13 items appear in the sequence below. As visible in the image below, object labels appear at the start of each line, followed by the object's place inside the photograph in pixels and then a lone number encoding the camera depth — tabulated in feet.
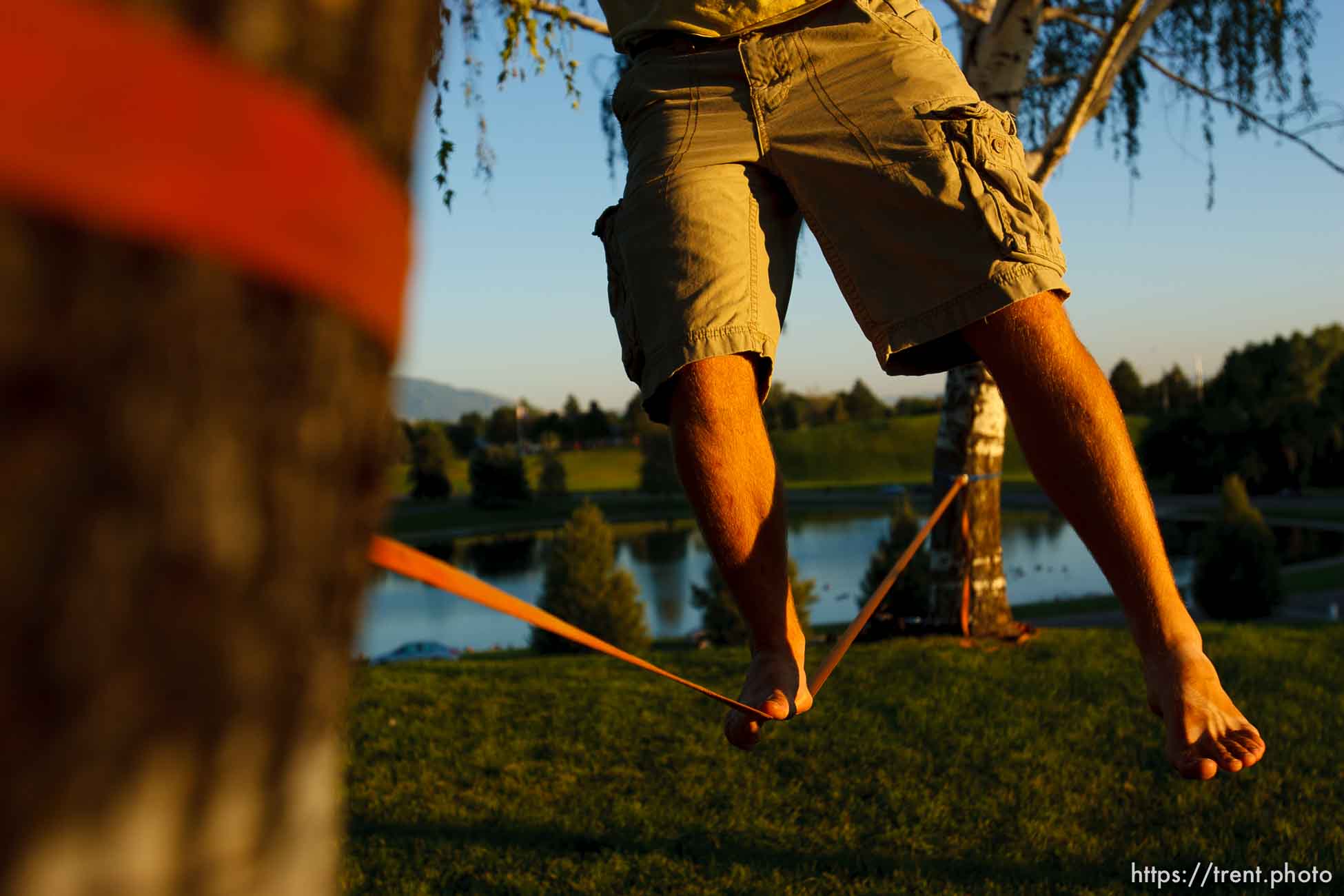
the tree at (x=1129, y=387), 224.53
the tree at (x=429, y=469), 193.06
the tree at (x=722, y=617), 58.95
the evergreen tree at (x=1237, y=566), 59.26
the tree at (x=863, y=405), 274.36
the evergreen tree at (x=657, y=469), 179.73
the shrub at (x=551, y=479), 193.67
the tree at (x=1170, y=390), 196.44
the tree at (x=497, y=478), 179.22
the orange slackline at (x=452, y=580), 3.37
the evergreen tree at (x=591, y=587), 56.29
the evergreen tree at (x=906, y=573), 50.75
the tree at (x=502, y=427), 257.75
